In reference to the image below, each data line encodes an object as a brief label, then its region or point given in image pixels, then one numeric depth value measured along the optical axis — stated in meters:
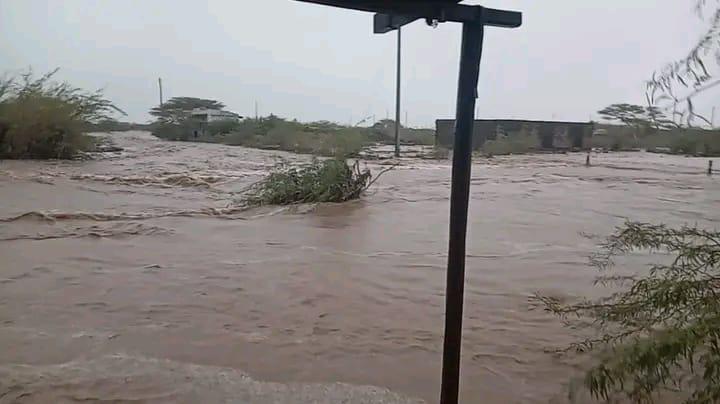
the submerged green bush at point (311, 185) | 10.04
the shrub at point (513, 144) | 27.11
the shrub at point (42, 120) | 15.56
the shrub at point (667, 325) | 2.06
